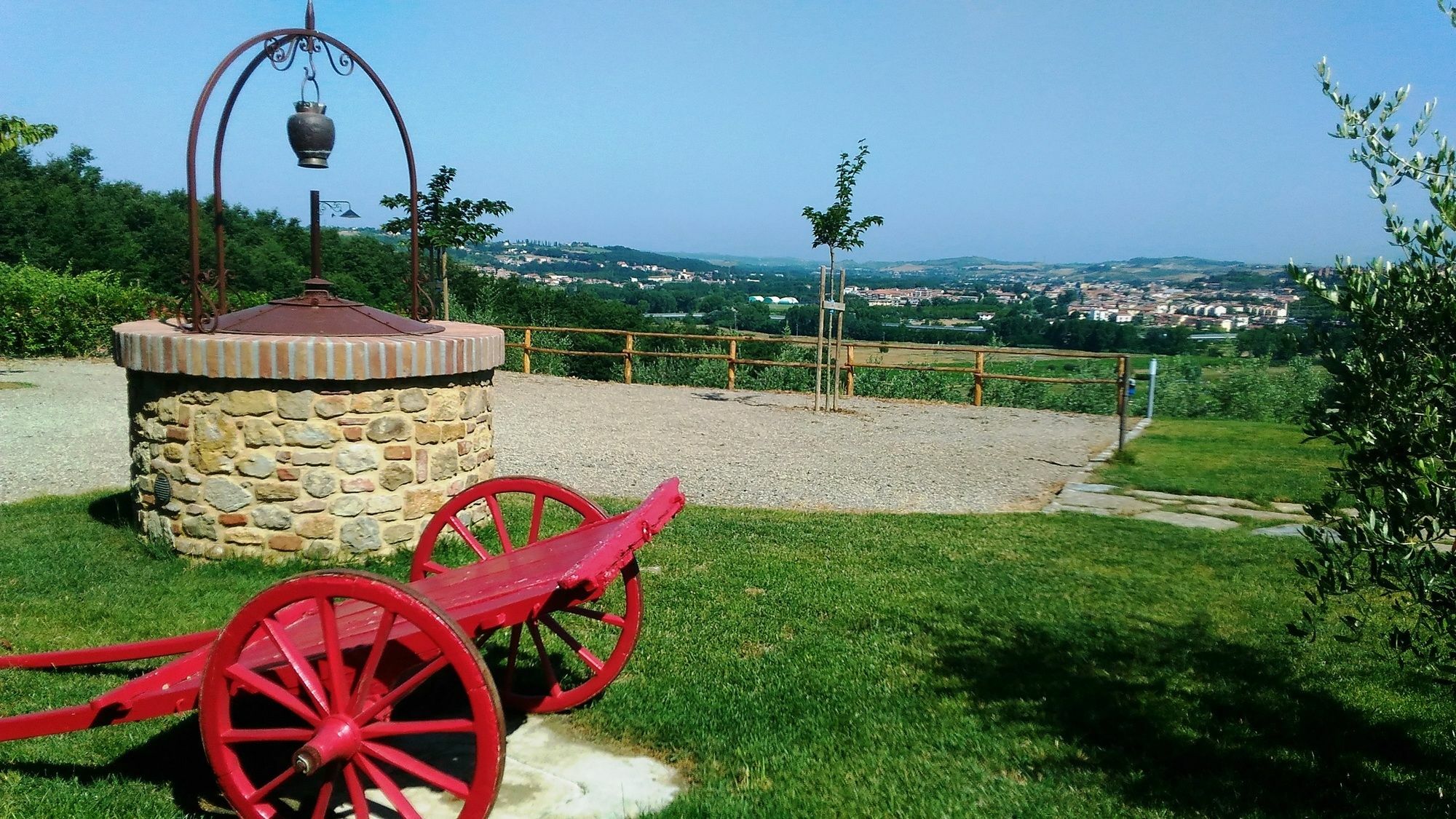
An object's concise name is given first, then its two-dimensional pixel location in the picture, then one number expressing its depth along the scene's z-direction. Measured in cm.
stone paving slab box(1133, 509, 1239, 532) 770
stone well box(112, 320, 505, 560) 519
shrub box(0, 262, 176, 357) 1728
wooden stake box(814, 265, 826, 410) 1481
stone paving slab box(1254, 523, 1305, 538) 737
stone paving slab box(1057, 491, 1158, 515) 842
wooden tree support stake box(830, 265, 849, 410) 1495
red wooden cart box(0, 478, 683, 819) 258
